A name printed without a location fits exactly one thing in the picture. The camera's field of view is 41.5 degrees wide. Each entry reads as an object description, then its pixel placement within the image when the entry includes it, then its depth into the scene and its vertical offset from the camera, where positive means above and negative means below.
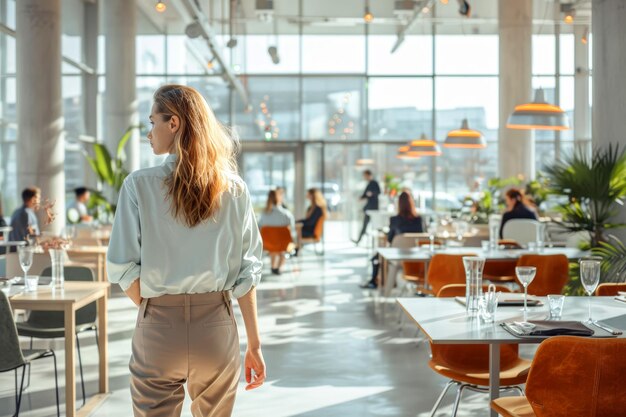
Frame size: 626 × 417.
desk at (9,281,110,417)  4.25 -0.53
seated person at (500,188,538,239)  9.40 -0.10
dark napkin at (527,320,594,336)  3.04 -0.48
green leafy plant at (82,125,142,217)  11.28 +0.41
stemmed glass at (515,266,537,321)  3.61 -0.32
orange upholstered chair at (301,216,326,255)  13.98 -0.53
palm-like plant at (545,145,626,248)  6.49 +0.10
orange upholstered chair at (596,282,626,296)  4.48 -0.48
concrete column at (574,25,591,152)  18.52 +2.50
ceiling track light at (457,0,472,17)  11.09 +2.60
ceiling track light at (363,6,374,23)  12.70 +2.87
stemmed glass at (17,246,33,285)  4.58 -0.30
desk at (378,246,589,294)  6.89 -0.45
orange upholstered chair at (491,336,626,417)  2.58 -0.56
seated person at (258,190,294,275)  11.79 -0.17
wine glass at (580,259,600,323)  3.56 -0.31
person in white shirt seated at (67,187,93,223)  11.51 -0.06
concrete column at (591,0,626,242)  6.63 +1.04
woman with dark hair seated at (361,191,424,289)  9.41 -0.19
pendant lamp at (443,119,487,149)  10.80 +0.82
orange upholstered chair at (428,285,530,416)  3.76 -0.76
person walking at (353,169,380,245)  16.45 +0.15
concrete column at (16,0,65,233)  9.51 +1.23
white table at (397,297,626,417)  3.02 -0.49
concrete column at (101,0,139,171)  13.64 +2.16
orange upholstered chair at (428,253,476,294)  6.11 -0.52
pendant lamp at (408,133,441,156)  13.34 +0.88
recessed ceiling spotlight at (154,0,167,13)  10.03 +2.40
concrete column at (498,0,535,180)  14.25 +2.18
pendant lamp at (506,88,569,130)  8.05 +0.82
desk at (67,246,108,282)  7.92 -0.51
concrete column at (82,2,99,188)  16.09 +2.68
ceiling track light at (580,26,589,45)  15.26 +3.27
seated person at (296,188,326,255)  14.05 -0.24
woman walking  2.31 -0.17
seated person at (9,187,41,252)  8.28 -0.15
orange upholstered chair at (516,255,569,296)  6.23 -0.54
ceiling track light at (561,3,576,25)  15.15 +3.63
